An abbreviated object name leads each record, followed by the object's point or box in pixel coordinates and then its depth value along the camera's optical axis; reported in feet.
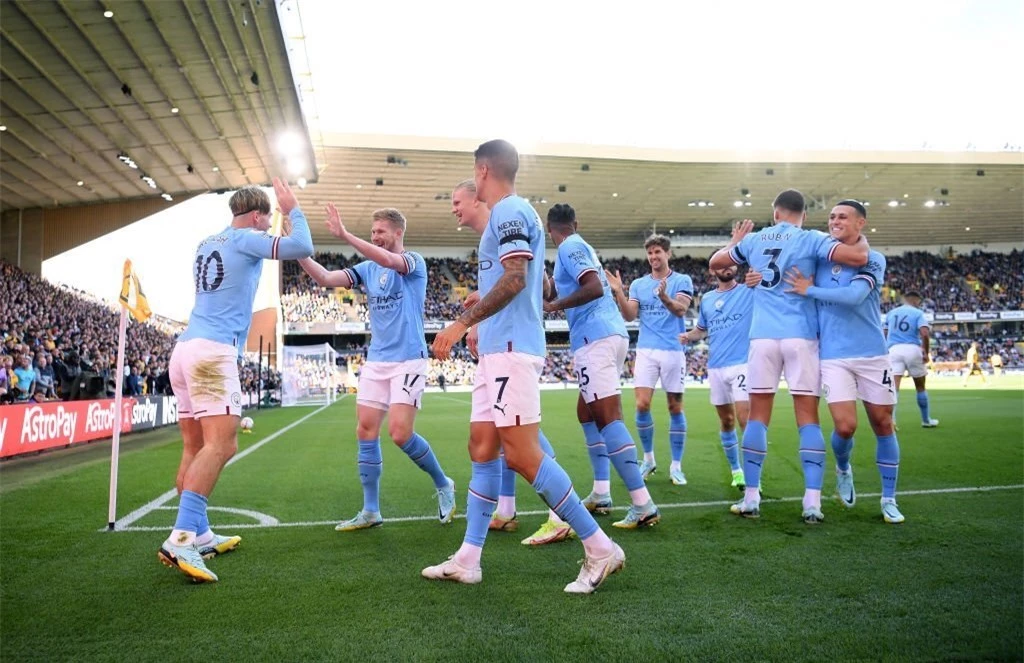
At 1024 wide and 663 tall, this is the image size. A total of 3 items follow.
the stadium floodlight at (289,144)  77.32
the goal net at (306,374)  90.99
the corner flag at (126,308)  15.86
